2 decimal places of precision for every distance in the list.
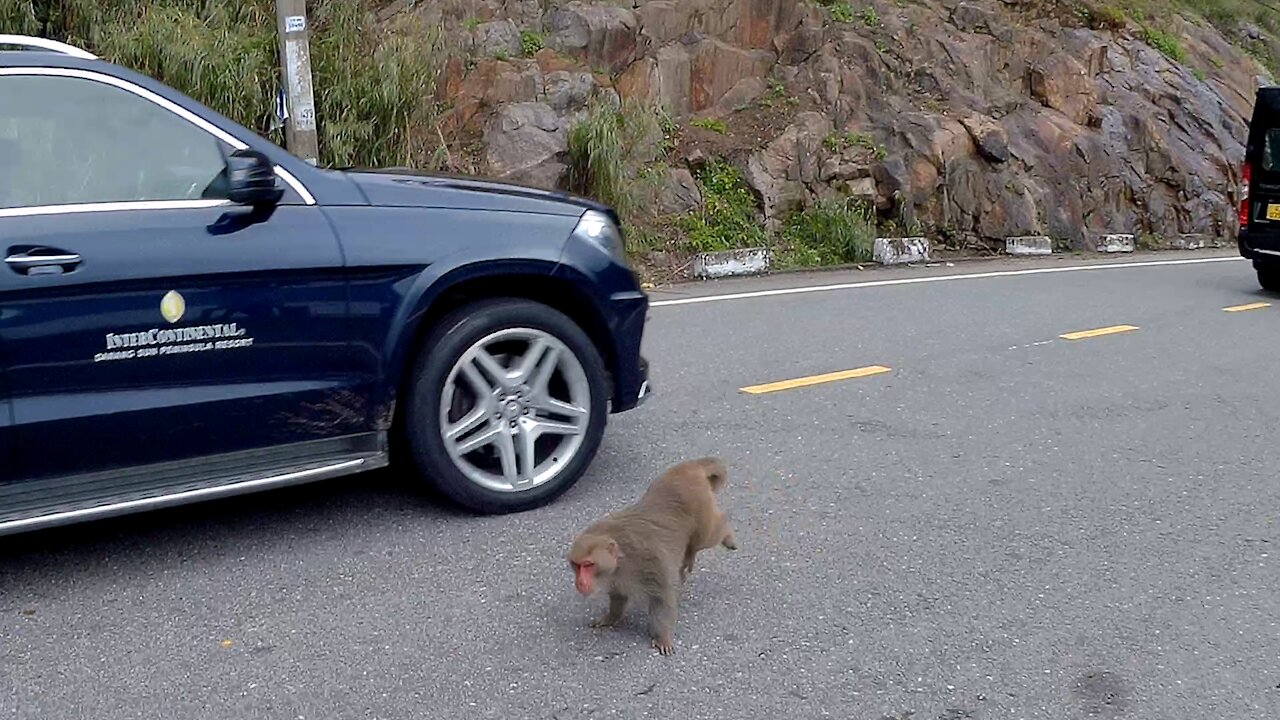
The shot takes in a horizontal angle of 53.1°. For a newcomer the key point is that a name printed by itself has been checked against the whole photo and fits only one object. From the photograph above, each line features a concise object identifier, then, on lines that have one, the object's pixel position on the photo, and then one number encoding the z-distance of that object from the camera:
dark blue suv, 4.08
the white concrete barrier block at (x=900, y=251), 14.65
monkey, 3.75
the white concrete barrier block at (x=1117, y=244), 17.41
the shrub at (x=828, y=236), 14.44
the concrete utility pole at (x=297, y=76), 10.59
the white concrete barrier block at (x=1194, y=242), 18.62
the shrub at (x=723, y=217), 14.04
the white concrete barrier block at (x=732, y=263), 13.02
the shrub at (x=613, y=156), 13.27
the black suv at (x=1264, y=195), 12.77
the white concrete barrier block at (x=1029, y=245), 16.08
